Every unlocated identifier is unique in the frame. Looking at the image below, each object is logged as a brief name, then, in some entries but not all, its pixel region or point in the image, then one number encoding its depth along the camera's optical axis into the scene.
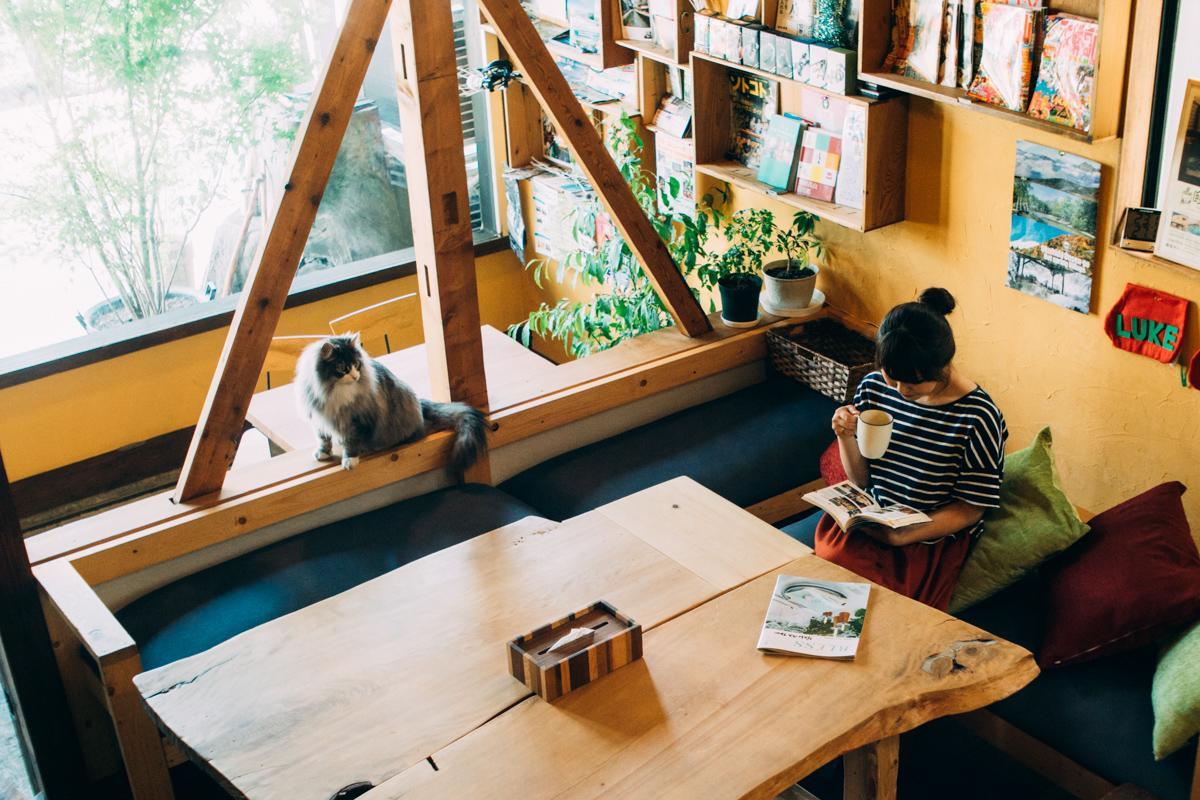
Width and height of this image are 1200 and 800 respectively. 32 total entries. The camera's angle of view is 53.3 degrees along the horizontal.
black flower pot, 4.04
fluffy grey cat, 3.24
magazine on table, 2.30
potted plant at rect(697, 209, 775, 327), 4.05
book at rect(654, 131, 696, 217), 4.35
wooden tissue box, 2.21
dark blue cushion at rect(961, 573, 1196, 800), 2.47
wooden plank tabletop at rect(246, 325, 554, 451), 3.73
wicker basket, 3.79
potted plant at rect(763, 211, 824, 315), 4.01
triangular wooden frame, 3.18
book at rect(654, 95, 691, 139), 4.27
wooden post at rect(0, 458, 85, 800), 2.83
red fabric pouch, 3.04
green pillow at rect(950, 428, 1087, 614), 2.92
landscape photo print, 3.13
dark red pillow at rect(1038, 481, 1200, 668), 2.66
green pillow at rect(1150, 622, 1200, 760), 2.41
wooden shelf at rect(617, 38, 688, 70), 4.04
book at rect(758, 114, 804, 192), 3.82
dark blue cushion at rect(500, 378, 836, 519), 3.56
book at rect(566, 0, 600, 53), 4.34
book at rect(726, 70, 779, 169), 3.98
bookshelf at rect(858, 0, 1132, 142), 2.85
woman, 2.84
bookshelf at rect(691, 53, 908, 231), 3.53
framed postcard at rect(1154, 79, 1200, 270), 2.77
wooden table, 2.06
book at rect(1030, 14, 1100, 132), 2.91
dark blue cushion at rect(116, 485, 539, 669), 3.00
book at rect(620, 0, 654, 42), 4.26
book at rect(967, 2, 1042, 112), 3.00
